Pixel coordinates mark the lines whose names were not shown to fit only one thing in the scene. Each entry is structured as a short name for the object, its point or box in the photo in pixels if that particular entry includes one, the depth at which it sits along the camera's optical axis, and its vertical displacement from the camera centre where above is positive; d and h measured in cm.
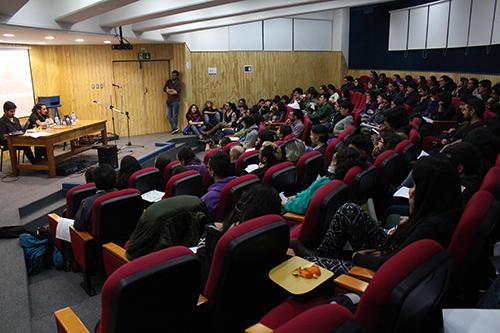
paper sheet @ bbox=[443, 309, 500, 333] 130 -78
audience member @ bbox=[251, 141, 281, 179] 407 -75
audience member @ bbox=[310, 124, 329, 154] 523 -67
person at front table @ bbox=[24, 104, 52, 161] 711 -59
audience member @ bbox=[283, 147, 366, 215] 314 -72
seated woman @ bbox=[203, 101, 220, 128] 1015 -76
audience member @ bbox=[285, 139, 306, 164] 439 -73
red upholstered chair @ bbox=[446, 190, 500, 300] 186 -73
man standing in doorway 1053 -32
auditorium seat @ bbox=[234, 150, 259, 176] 464 -89
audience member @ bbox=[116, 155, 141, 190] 417 -89
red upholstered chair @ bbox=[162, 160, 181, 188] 423 -89
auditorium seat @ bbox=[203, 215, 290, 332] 186 -91
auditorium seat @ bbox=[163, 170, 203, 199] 349 -87
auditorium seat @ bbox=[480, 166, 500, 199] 252 -64
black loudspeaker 669 -112
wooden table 628 -87
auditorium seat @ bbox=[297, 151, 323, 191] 409 -86
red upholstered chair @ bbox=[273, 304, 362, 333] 115 -69
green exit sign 1044 +79
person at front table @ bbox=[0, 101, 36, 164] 644 -58
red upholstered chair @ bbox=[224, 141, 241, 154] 566 -89
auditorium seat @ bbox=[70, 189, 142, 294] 303 -110
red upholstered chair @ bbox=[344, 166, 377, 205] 303 -76
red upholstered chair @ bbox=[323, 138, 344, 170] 493 -83
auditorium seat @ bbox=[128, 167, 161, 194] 389 -92
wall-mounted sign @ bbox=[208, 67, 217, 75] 1137 +41
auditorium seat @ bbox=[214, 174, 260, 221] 300 -82
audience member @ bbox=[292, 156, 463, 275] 199 -73
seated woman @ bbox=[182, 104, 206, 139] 1005 -90
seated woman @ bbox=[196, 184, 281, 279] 240 -75
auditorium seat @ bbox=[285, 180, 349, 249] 242 -78
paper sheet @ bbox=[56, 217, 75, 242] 352 -123
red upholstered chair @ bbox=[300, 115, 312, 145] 727 -87
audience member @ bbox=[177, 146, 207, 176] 459 -84
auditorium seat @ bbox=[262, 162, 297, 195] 359 -83
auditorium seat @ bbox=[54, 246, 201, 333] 157 -85
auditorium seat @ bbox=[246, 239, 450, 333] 126 -67
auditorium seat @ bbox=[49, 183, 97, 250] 369 -103
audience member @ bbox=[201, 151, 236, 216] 322 -79
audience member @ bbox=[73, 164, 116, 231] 326 -91
